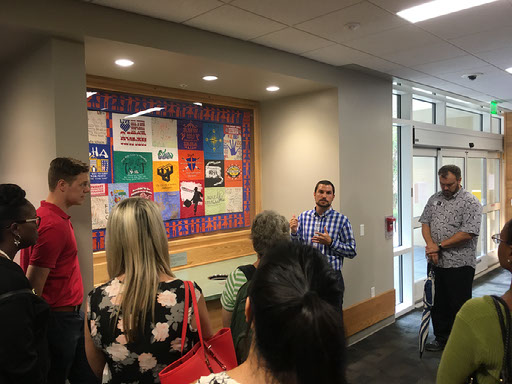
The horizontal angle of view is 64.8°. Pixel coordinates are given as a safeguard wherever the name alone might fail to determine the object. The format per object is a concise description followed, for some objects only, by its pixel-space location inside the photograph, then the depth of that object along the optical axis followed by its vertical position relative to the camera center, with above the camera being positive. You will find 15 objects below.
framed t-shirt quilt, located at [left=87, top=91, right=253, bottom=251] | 3.12 +0.19
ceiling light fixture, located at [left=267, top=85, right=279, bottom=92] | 3.59 +0.83
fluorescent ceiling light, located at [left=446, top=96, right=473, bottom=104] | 5.78 +1.12
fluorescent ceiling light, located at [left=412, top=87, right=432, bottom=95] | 4.95 +1.08
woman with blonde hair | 1.28 -0.40
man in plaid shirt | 3.15 -0.39
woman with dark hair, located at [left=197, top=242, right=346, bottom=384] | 0.68 -0.24
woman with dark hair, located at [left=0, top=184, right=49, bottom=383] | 1.32 -0.45
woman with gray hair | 1.74 -0.29
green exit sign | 5.97 +1.02
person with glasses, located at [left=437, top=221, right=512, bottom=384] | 1.16 -0.49
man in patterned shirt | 3.54 -0.61
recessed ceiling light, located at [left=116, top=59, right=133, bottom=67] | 2.68 +0.81
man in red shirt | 2.03 -0.43
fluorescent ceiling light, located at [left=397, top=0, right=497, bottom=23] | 2.35 +1.01
